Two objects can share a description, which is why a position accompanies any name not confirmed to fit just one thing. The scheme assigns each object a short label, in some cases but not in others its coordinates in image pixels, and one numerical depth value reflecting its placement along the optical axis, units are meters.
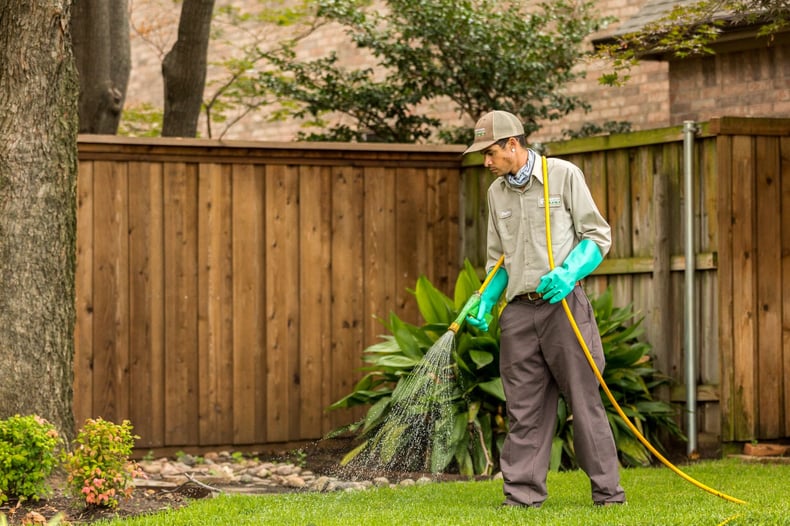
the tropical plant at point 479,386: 11.97
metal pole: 12.04
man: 8.64
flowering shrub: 9.06
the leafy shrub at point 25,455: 9.07
